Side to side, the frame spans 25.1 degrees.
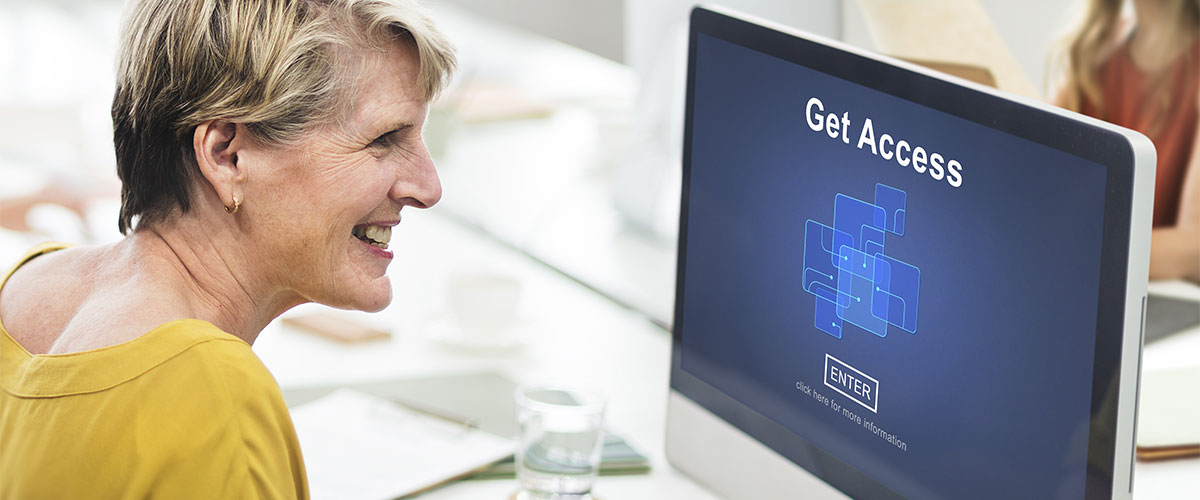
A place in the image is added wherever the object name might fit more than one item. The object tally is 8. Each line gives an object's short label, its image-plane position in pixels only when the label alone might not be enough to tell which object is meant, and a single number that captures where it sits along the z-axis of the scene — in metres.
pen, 2.34
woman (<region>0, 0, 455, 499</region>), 1.89
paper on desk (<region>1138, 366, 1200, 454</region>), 2.29
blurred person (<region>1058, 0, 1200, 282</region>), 2.96
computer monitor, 1.85
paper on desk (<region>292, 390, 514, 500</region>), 2.23
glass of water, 2.21
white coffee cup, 2.60
